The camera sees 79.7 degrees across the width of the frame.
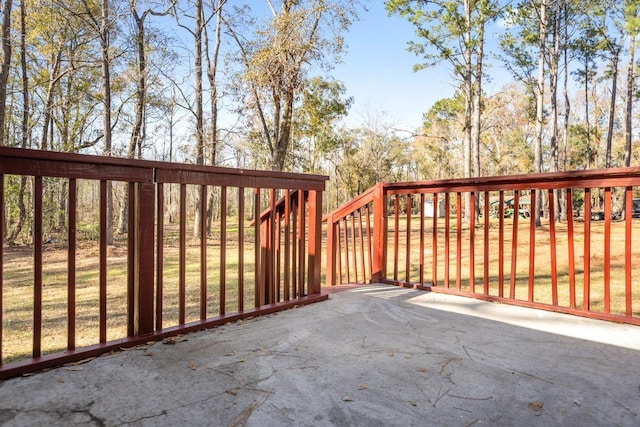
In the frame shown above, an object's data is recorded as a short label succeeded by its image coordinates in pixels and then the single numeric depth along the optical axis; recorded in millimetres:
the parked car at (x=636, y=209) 20647
